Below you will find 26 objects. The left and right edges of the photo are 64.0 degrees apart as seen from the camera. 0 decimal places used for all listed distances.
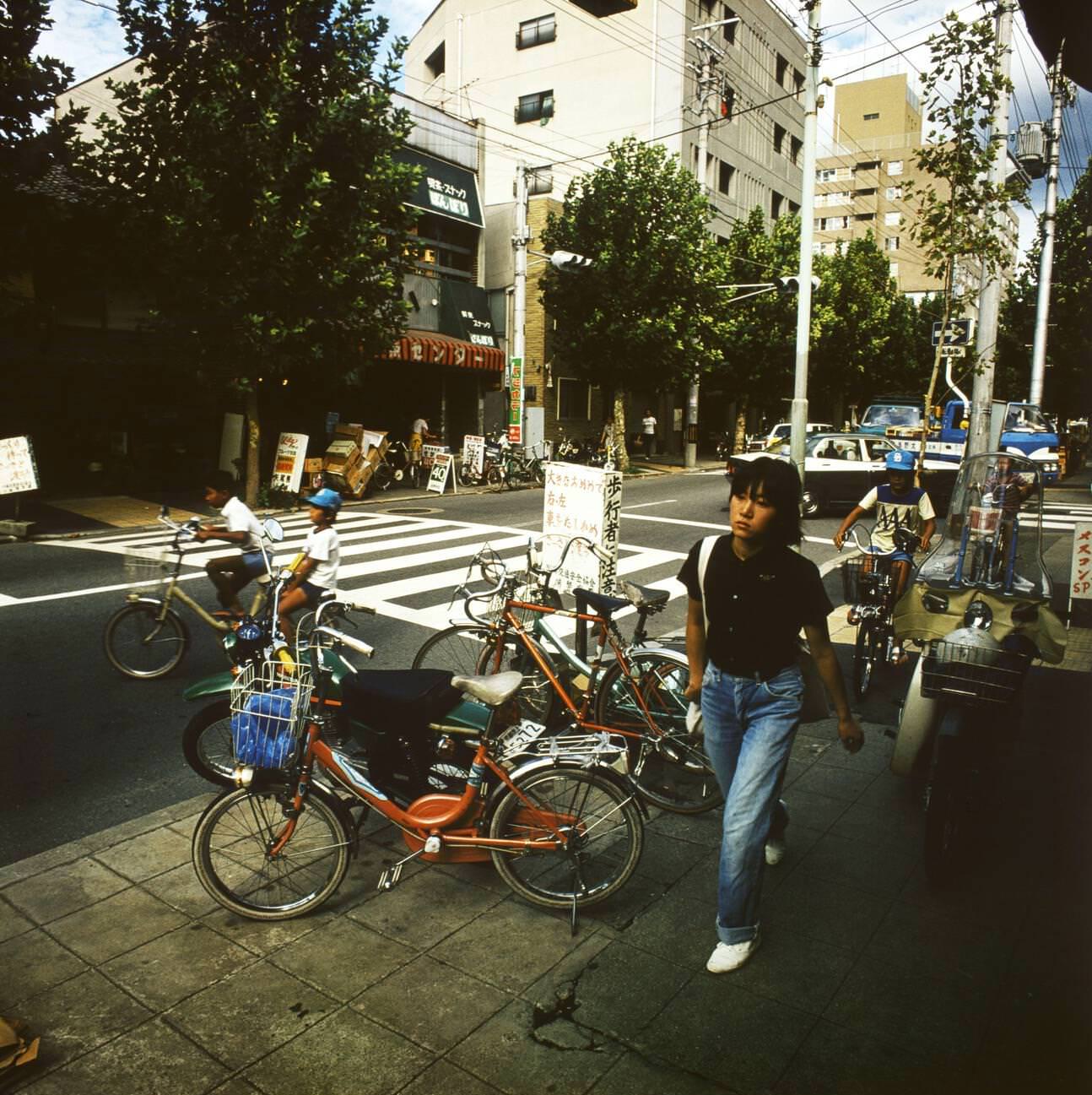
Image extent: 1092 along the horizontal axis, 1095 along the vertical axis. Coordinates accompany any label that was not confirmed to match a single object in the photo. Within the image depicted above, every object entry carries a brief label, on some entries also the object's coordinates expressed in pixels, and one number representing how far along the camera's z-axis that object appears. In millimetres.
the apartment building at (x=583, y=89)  35344
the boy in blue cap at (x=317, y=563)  6258
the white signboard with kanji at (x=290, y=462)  18953
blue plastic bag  3492
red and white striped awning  23391
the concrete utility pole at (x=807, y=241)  14789
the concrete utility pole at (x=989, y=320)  11172
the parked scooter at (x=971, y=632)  3791
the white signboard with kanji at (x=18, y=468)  14203
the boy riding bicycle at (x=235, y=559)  6910
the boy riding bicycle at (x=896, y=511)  7438
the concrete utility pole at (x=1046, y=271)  27047
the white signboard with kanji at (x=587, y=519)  6297
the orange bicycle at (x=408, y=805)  3562
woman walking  3230
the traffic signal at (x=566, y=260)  20372
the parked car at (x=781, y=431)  29906
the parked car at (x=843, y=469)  17719
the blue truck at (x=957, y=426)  22781
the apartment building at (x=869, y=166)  76812
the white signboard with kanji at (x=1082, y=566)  6266
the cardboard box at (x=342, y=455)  19781
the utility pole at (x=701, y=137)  29609
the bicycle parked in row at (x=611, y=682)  5012
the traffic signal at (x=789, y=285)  18406
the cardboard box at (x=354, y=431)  20719
